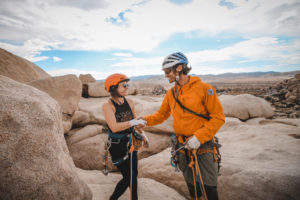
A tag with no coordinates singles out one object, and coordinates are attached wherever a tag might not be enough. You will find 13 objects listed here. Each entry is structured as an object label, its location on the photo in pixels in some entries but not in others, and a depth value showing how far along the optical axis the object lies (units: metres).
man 2.43
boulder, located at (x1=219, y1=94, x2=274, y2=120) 9.30
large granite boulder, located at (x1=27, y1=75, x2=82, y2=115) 6.24
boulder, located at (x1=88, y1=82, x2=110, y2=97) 12.84
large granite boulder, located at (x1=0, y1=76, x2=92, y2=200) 1.77
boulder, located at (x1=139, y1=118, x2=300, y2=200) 3.06
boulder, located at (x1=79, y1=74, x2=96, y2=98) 13.00
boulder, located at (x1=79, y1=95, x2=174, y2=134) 7.61
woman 2.93
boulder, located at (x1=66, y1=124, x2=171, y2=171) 6.85
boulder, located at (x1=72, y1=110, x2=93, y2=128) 8.12
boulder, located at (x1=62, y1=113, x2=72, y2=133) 6.95
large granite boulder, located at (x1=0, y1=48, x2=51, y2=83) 5.39
